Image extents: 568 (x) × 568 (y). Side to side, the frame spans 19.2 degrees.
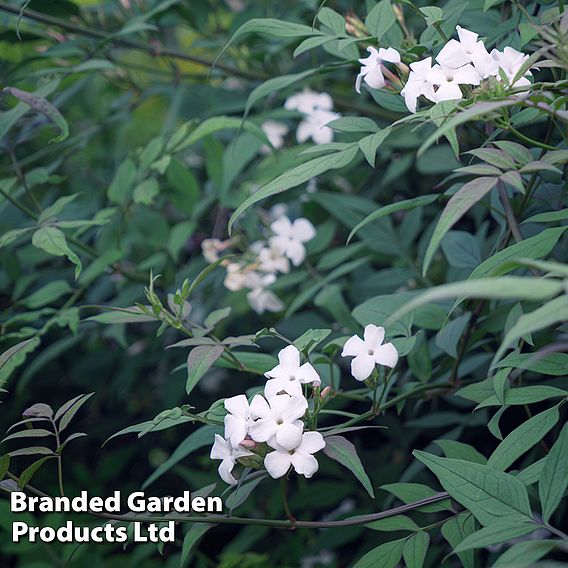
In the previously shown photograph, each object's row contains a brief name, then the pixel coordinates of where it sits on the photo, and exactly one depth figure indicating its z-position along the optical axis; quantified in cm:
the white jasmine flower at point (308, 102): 93
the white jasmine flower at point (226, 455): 66
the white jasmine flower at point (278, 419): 65
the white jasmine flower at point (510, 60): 68
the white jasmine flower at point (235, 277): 88
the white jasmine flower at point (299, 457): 65
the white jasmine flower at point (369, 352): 68
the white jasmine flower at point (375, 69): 70
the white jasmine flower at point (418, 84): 67
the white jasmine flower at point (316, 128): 93
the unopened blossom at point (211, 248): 89
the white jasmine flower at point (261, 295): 88
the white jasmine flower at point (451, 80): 66
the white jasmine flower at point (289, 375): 66
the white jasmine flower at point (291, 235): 88
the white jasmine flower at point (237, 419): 65
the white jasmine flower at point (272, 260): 88
